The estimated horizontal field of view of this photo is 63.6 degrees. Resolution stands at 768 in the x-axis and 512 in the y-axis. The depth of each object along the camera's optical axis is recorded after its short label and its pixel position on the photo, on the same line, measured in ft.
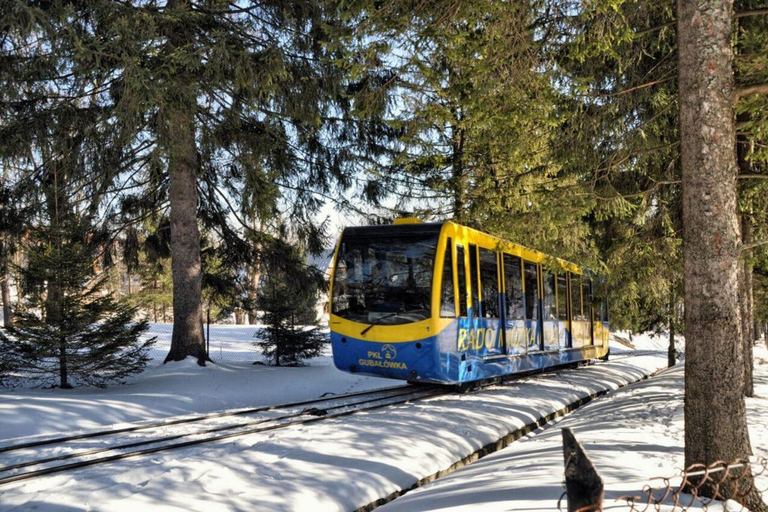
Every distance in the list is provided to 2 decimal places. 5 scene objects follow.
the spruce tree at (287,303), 57.31
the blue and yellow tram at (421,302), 36.94
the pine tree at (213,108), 35.42
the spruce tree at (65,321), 38.06
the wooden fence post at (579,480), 9.54
